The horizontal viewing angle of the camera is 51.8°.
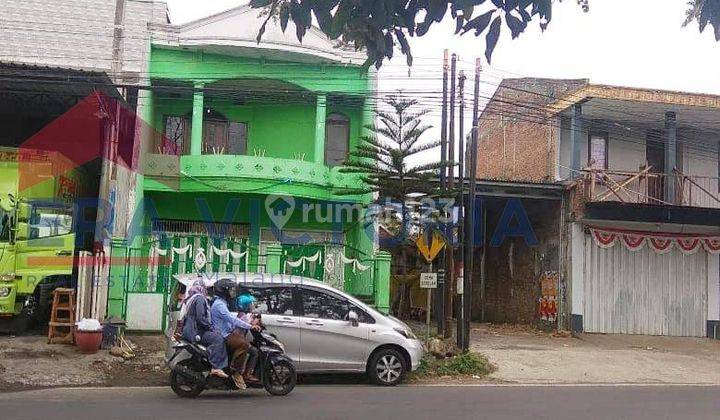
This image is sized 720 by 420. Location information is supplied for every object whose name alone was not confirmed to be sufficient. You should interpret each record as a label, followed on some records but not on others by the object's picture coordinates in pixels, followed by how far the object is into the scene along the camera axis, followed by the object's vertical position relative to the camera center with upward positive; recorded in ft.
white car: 37.02 -3.36
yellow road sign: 48.14 +1.28
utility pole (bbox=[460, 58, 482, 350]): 47.29 +1.27
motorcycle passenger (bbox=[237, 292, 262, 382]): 32.14 -2.70
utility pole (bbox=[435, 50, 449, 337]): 52.75 +8.10
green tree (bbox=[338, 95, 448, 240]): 51.98 +6.95
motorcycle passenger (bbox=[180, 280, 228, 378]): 31.65 -3.10
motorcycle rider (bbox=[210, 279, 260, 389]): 31.94 -3.17
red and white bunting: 65.62 +2.91
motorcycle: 31.50 -4.84
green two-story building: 61.47 +10.87
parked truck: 45.85 +0.94
